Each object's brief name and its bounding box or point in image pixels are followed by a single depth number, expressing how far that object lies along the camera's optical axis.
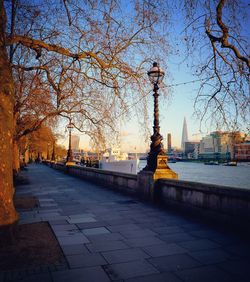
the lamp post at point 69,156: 30.06
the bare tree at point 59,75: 5.38
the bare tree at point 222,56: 6.46
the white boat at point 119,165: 51.47
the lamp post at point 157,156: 10.44
